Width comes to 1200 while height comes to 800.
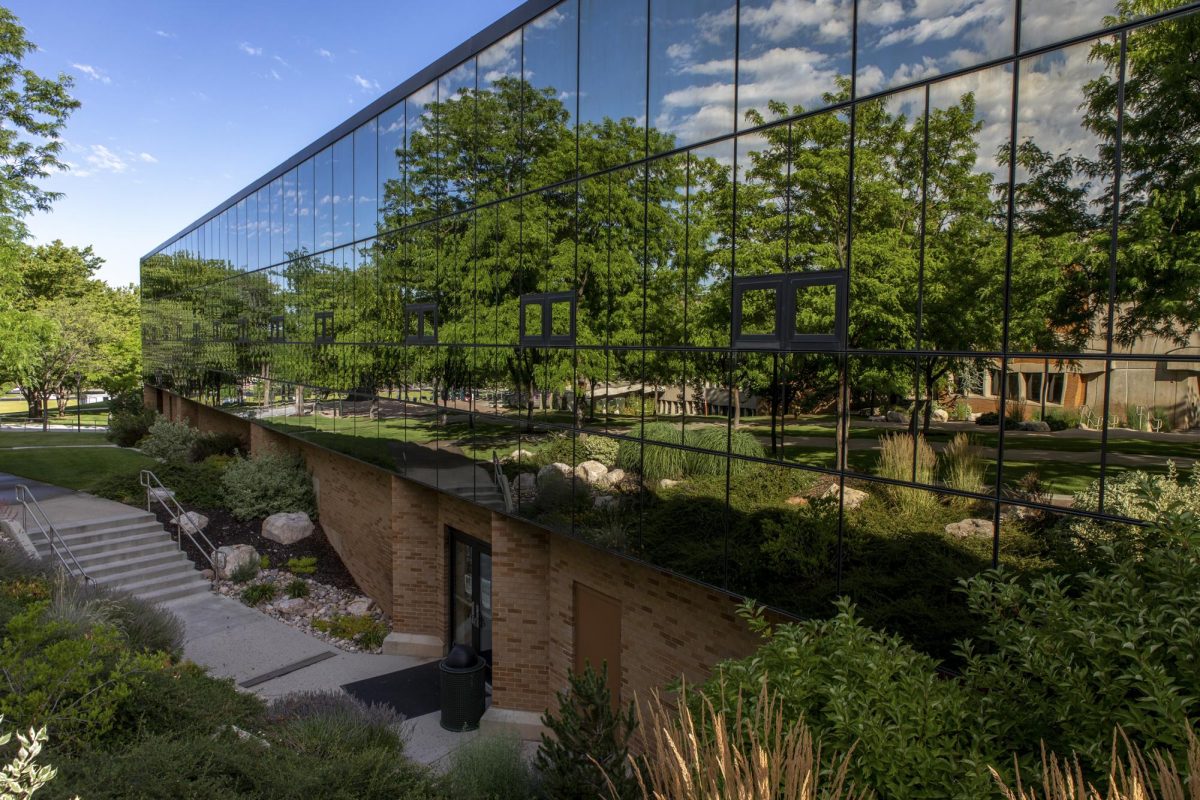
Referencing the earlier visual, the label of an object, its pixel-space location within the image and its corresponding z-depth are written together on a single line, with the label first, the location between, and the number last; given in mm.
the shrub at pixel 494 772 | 7900
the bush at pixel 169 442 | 26938
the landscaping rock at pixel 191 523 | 19422
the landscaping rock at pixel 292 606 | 16672
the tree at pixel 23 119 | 21297
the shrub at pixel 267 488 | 20953
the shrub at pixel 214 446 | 26172
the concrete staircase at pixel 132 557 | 16719
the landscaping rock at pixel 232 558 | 18062
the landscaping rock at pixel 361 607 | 16656
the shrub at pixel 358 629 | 15094
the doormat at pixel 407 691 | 12609
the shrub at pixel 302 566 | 18250
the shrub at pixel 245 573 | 17688
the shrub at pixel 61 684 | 6141
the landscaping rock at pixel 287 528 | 19891
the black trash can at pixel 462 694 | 11797
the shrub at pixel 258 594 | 16812
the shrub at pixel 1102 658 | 3461
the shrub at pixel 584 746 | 6746
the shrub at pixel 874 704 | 3914
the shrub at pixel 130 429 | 34062
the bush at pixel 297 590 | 17281
